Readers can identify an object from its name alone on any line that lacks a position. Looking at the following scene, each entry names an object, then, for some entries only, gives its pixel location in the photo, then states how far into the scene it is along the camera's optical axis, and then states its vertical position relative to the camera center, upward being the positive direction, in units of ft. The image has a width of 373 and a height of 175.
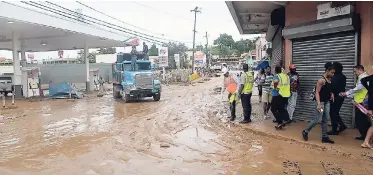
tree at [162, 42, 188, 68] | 245.65 +18.91
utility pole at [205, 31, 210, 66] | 218.48 +11.30
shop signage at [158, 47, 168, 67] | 110.52 +5.51
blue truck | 56.29 -1.18
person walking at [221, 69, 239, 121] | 31.58 -1.98
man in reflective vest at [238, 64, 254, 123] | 29.95 -1.76
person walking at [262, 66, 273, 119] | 31.48 -2.40
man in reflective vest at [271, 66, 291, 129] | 26.66 -2.14
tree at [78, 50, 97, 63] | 208.17 +10.70
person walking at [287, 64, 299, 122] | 27.55 -1.51
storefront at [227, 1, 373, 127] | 24.13 +2.71
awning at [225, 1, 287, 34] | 33.65 +7.53
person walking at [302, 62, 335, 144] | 21.33 -1.92
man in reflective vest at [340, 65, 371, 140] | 22.21 -1.76
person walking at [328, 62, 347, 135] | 23.11 -2.21
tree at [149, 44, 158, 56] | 245.92 +16.46
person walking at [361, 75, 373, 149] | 20.33 -2.29
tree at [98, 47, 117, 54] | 273.75 +18.66
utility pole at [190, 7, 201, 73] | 167.35 +32.22
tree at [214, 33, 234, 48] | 290.54 +29.01
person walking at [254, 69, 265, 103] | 38.26 -0.73
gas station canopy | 54.08 +9.12
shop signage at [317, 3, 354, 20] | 24.57 +4.91
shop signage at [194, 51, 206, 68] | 143.02 +5.70
